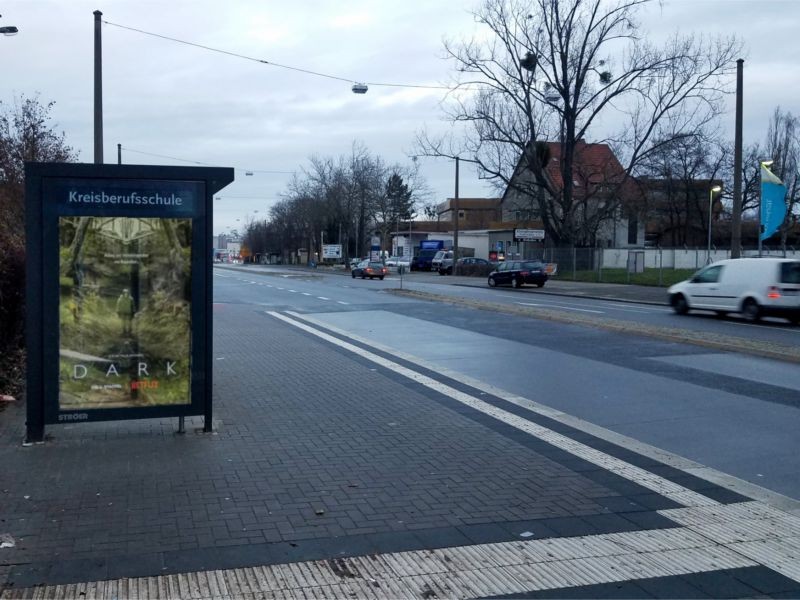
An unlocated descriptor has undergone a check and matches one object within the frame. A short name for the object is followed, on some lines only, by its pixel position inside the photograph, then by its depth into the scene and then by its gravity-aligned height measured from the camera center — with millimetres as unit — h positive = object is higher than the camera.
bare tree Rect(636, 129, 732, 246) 70575 +5659
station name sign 7363 +490
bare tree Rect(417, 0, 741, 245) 46906 +9128
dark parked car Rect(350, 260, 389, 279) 57719 -1076
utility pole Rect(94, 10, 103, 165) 17688 +3523
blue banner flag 27672 +1892
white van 21438 -771
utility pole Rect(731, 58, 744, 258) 27344 +2452
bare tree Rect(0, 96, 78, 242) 15057 +2008
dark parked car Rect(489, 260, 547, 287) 44000 -859
